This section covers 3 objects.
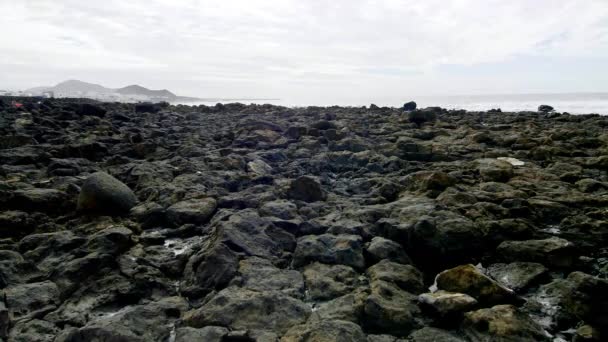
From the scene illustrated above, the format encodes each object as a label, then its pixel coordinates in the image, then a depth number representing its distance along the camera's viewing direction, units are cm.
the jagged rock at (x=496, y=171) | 727
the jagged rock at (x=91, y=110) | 1870
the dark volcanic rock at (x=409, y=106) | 2763
